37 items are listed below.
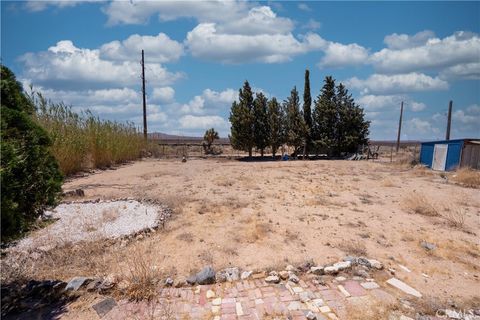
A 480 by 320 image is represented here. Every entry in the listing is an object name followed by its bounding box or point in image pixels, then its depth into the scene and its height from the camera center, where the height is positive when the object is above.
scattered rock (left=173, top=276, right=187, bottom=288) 4.03 -1.90
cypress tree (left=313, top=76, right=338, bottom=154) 26.53 +0.97
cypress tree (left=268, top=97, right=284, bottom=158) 26.69 +0.52
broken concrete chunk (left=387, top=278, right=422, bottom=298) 3.97 -1.90
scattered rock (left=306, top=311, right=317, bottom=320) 3.33 -1.87
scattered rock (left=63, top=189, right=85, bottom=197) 8.30 -1.72
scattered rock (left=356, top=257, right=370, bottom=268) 4.56 -1.80
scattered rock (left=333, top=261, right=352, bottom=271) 4.42 -1.80
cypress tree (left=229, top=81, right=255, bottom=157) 26.02 +0.59
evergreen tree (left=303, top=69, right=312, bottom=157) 27.36 +1.84
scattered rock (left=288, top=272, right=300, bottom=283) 4.11 -1.84
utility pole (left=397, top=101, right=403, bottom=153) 32.88 +0.75
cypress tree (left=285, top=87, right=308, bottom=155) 26.39 +0.48
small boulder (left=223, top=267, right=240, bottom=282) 4.15 -1.84
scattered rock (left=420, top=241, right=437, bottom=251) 5.46 -1.87
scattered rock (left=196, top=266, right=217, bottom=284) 4.07 -1.83
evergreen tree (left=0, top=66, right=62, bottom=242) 2.99 -0.42
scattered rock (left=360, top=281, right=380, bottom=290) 4.02 -1.87
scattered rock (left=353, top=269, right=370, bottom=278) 4.30 -1.84
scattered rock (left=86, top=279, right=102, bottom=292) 3.88 -1.88
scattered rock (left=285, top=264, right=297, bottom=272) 4.37 -1.83
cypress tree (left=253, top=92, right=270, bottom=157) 26.80 +0.56
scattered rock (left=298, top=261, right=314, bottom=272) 4.40 -1.82
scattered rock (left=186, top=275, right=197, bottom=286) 4.07 -1.87
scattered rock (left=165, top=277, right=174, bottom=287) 4.04 -1.89
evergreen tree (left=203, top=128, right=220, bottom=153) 30.81 -0.97
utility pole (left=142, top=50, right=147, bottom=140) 26.03 +1.75
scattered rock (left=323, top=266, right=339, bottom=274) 4.32 -1.81
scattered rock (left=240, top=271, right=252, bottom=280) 4.18 -1.85
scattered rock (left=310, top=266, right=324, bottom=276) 4.32 -1.83
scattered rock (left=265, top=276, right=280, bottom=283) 4.10 -1.85
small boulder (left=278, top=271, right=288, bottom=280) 4.18 -1.83
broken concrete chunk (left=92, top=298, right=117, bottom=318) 3.51 -1.96
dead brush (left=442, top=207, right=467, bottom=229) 6.83 -1.85
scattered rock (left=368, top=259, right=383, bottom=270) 4.55 -1.83
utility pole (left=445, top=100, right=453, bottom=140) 25.91 +1.09
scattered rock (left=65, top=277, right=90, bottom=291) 3.88 -1.87
